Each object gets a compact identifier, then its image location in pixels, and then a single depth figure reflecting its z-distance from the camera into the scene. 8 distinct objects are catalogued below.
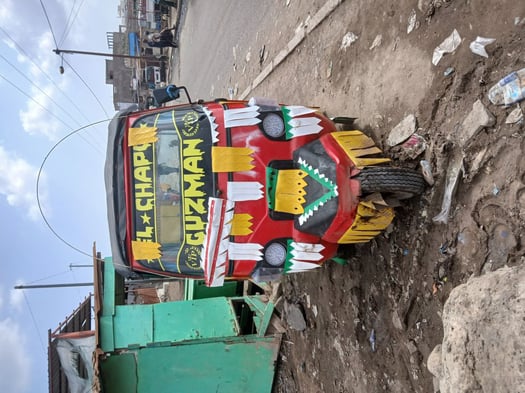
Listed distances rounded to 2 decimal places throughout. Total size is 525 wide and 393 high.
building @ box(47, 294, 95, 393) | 5.18
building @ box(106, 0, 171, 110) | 20.70
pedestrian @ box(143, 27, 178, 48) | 16.23
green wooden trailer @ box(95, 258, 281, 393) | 5.03
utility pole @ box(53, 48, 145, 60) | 14.27
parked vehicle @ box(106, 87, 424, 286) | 2.80
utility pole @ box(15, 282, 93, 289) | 9.84
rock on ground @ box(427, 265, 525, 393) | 1.60
